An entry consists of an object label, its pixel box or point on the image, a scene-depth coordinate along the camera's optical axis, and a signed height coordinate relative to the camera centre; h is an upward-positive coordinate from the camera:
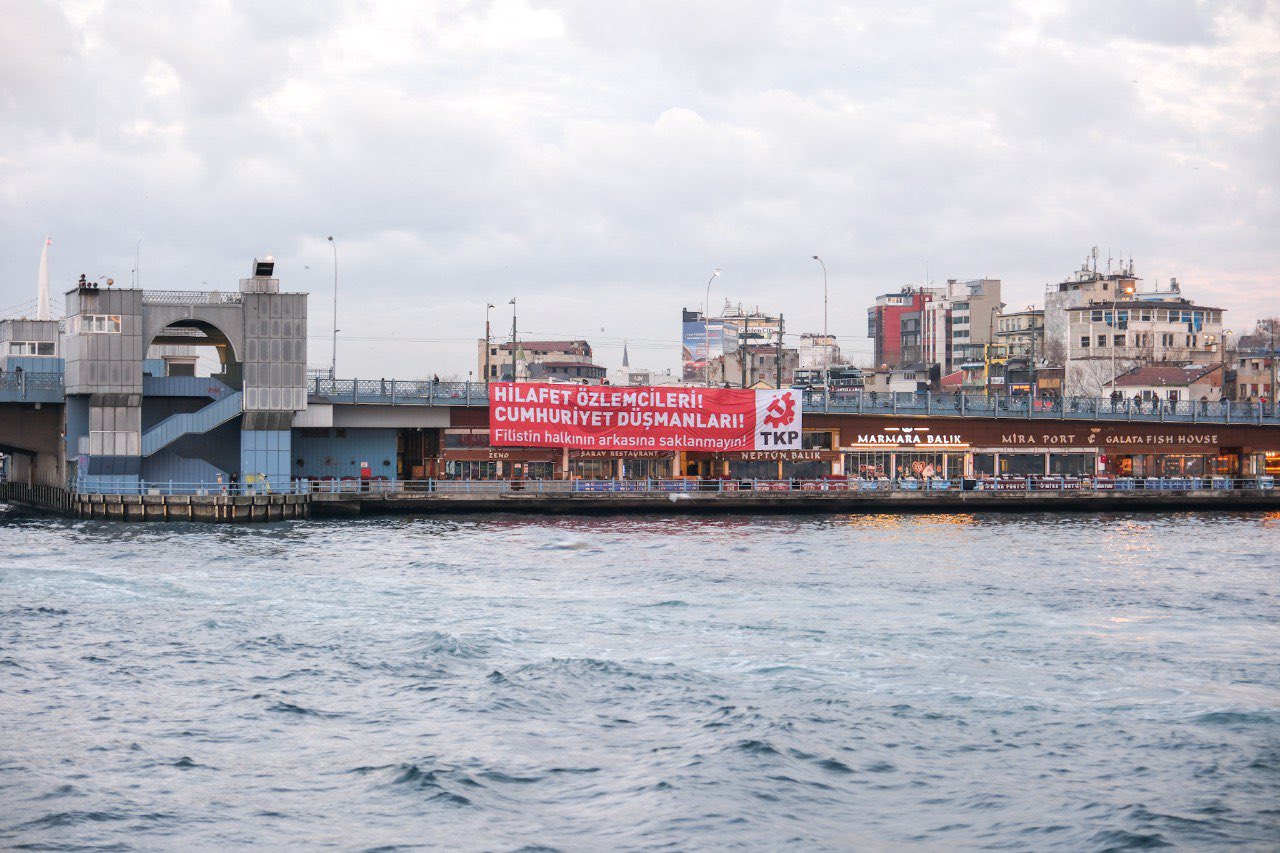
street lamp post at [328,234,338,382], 95.15 +9.50
